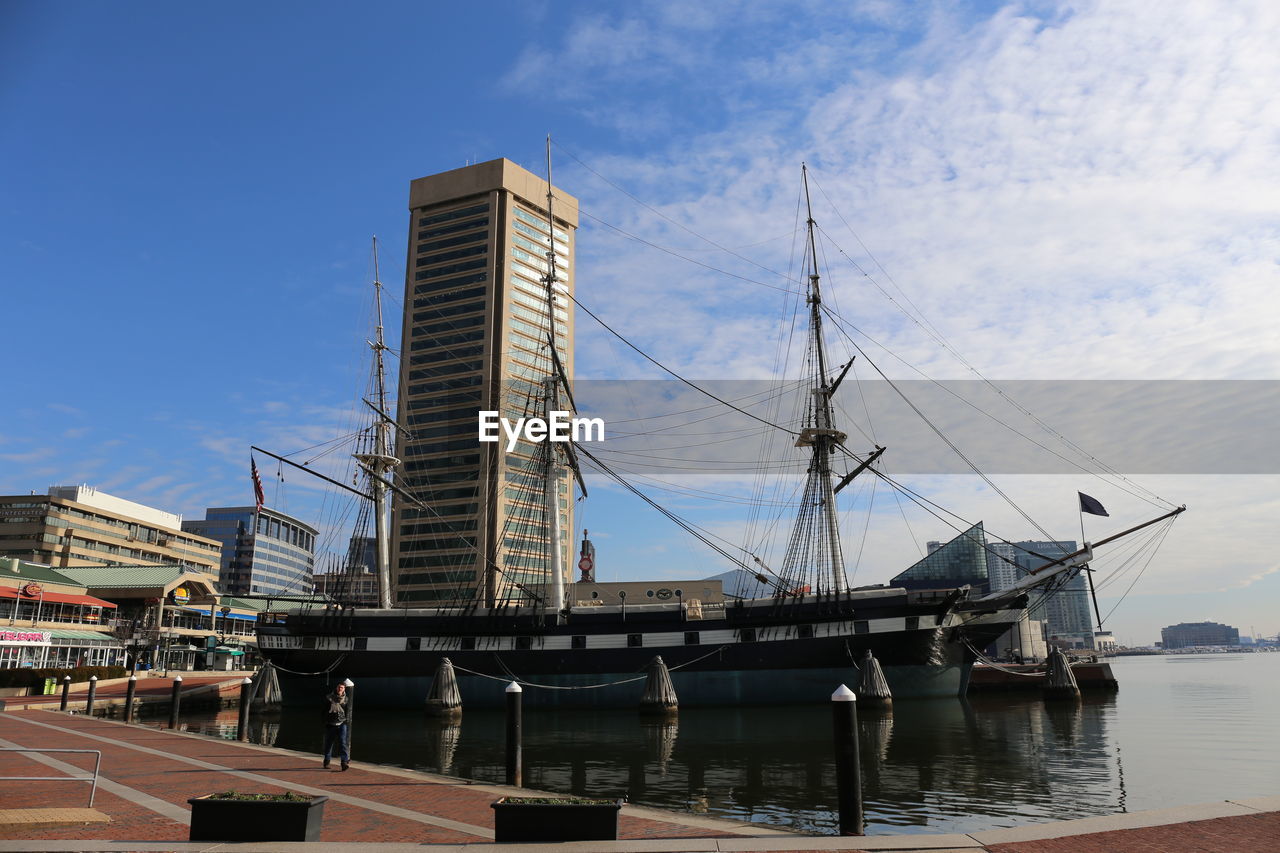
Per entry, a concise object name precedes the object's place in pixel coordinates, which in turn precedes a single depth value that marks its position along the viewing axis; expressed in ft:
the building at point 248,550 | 583.99
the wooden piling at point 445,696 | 119.24
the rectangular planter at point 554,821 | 30.30
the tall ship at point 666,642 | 128.57
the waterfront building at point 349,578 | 163.43
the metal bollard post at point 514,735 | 50.08
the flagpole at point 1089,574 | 128.60
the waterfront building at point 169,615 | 221.25
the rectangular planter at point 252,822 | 30.32
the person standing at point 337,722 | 53.10
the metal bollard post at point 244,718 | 76.07
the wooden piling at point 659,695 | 116.26
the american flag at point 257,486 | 160.96
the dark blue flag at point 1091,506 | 127.85
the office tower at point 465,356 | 390.42
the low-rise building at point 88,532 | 332.19
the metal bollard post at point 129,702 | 97.30
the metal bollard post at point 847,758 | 33.94
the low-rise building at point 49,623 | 172.55
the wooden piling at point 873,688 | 112.47
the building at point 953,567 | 368.07
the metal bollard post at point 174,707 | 85.18
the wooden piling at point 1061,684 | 136.26
